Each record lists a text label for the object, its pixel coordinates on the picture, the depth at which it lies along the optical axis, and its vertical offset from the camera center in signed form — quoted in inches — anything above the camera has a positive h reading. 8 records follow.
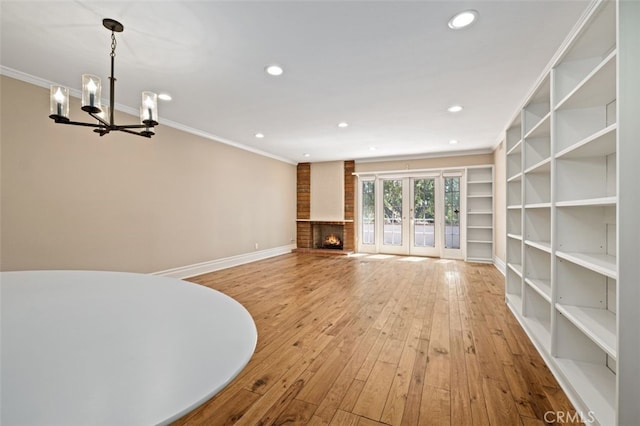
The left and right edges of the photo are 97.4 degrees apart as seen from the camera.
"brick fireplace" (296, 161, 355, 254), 287.9 -10.0
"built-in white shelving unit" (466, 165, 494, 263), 237.5 +0.5
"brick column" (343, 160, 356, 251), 286.8 +10.4
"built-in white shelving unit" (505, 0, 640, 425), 49.8 -0.5
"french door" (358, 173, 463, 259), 252.8 -1.3
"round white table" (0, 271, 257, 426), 14.4 -10.3
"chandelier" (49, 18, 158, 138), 74.5 +30.4
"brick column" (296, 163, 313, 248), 301.3 +11.6
